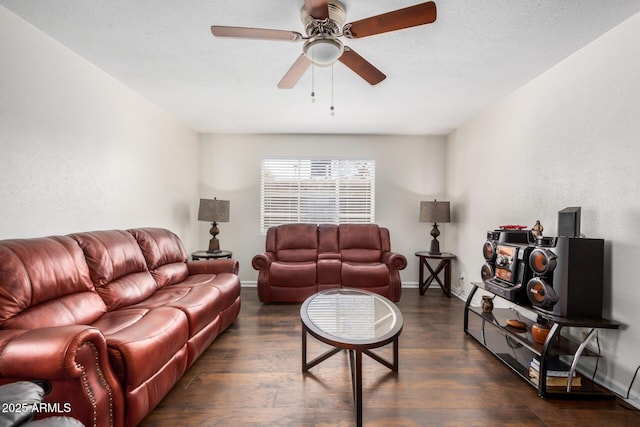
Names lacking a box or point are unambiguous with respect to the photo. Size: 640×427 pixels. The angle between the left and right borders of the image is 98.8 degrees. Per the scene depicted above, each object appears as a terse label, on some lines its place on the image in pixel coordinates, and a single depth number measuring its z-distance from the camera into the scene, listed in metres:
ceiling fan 1.47
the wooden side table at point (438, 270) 4.06
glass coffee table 1.63
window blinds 4.71
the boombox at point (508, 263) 2.21
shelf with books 1.83
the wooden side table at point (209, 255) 3.90
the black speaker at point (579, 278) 1.89
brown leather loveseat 3.72
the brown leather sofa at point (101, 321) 1.25
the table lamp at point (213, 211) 4.00
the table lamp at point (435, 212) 4.11
